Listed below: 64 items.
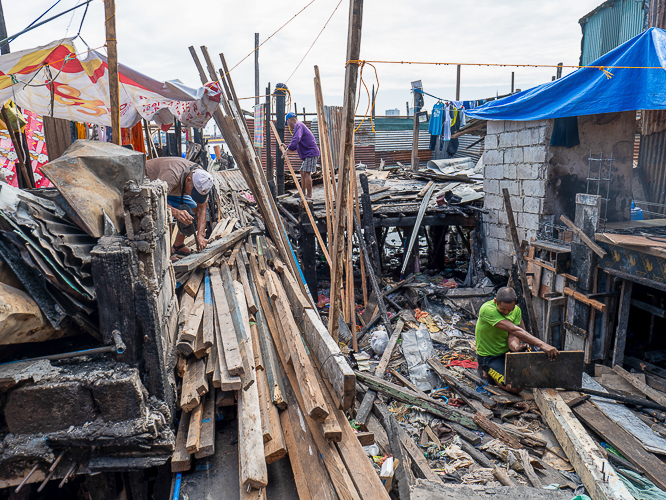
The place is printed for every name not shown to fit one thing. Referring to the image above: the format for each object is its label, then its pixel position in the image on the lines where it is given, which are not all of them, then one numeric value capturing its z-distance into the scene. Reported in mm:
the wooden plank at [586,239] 6108
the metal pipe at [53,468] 2597
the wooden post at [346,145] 3626
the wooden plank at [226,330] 3164
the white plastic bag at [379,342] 7773
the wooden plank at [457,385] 5810
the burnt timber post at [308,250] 9570
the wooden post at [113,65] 4047
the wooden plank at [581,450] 3857
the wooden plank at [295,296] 4727
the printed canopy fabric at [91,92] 5246
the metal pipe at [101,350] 2769
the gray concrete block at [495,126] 9125
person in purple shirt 10656
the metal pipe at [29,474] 2629
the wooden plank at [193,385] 3004
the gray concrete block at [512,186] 8672
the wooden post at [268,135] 11969
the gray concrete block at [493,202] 9414
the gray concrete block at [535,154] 7813
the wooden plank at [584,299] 6270
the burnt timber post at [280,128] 12258
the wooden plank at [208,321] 3654
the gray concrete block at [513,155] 8523
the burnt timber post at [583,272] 6352
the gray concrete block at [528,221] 8141
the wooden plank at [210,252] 5004
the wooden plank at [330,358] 3068
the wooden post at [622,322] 6020
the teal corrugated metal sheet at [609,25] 13297
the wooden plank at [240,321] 3336
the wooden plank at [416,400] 5434
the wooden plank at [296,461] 2630
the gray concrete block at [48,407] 2605
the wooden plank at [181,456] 2707
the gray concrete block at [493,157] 9235
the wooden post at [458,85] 19422
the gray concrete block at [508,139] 8664
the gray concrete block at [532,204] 8023
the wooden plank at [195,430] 2709
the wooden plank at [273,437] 2826
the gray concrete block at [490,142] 9414
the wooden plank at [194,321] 3604
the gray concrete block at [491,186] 9524
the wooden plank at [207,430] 2756
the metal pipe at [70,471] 2656
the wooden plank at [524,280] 7281
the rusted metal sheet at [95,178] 2943
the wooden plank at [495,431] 4910
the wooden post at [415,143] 13820
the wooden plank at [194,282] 4762
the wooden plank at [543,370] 5320
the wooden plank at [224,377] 3061
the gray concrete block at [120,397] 2664
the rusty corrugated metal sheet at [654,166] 8180
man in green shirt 5719
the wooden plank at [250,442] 2441
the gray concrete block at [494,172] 9250
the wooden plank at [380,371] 5483
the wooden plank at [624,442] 4188
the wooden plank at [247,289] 4711
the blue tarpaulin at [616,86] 5723
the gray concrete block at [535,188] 7884
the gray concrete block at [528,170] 8023
